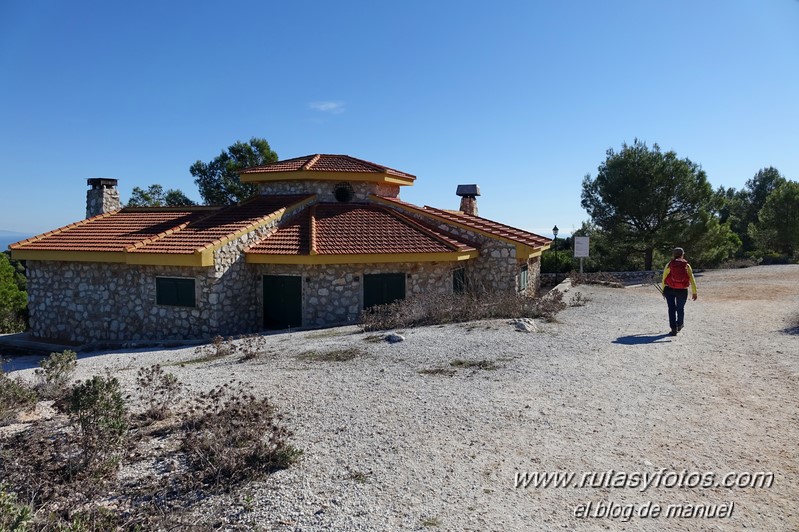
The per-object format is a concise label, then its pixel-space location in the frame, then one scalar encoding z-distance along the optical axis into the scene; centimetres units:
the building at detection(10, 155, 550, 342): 1338
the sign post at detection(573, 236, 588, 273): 2116
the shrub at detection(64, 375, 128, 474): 483
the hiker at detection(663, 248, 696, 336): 1040
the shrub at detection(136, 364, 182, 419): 610
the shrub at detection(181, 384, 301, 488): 458
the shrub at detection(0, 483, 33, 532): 342
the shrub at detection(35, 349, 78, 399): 731
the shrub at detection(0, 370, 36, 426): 625
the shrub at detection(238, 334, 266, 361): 927
